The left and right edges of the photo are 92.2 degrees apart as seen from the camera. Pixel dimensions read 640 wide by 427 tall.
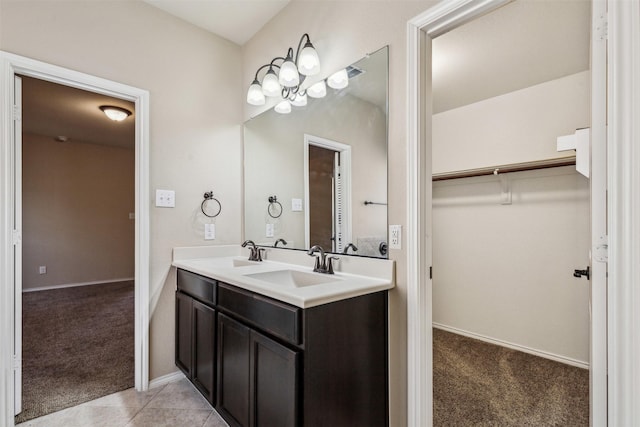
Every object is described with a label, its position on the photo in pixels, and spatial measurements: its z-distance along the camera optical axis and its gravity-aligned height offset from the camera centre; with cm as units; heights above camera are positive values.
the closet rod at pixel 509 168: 238 +39
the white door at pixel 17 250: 172 -20
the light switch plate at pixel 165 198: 216 +11
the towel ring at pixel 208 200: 239 +10
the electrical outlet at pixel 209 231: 240 -14
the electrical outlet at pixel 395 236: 146 -11
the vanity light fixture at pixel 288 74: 186 +92
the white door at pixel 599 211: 93 +1
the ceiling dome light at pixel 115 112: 362 +121
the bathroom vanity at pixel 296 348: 118 -59
